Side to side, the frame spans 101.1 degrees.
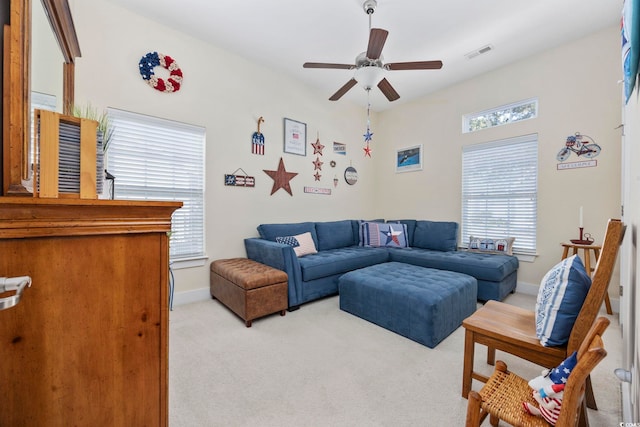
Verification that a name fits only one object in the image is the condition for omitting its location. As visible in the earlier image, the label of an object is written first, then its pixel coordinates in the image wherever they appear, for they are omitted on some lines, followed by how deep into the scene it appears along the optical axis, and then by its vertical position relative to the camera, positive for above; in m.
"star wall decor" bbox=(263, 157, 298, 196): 3.77 +0.49
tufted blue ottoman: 2.12 -0.77
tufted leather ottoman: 2.47 -0.78
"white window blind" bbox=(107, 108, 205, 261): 2.67 +0.47
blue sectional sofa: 2.92 -0.57
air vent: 3.15 +2.00
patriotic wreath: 2.74 +1.49
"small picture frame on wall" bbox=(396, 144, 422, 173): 4.57 +0.97
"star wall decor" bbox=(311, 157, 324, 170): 4.28 +0.78
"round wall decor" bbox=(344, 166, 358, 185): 4.78 +0.68
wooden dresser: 0.64 -0.29
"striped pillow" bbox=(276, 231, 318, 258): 3.34 -0.41
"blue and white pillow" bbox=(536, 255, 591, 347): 1.15 -0.38
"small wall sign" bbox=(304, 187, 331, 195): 4.20 +0.35
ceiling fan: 2.40 +1.39
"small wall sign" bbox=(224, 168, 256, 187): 3.33 +0.40
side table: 2.58 -0.39
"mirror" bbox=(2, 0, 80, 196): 0.75 +0.32
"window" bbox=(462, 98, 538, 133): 3.42 +1.38
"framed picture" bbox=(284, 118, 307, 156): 3.90 +1.13
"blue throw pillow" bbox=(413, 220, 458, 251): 3.87 -0.34
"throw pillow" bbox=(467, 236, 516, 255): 3.44 -0.42
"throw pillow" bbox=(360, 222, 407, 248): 4.20 -0.36
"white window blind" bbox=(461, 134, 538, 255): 3.41 +0.33
